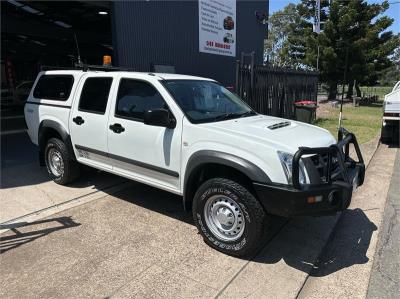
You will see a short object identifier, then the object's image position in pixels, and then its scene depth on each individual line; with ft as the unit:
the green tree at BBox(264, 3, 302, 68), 220.64
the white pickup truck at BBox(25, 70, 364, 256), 12.05
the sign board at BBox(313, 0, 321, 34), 69.83
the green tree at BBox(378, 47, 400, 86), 273.33
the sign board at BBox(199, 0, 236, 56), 41.91
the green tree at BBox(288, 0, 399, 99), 89.20
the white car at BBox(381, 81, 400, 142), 32.30
